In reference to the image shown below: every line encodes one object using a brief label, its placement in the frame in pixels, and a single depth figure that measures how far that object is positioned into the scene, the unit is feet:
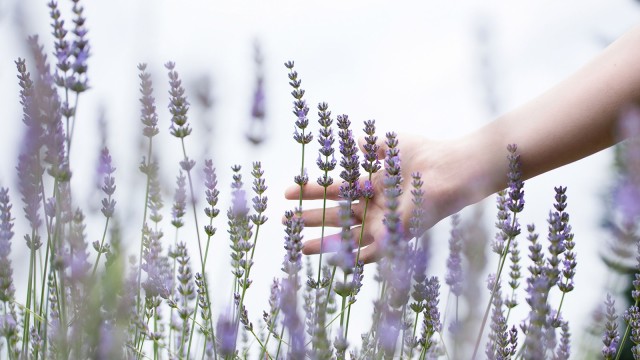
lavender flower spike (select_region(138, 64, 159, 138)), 3.19
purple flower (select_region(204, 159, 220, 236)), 3.36
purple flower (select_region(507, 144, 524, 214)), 3.21
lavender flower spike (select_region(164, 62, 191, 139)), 3.30
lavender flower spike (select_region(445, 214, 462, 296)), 3.51
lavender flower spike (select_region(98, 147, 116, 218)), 3.21
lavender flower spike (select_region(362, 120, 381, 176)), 3.32
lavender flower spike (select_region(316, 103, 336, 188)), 3.40
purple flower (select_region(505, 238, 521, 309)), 3.63
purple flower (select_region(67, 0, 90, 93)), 3.03
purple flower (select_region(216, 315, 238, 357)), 2.87
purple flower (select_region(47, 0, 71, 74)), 3.03
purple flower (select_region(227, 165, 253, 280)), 3.25
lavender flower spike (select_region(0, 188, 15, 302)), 2.99
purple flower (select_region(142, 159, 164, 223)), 3.39
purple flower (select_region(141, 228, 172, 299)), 3.18
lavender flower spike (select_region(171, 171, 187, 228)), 3.38
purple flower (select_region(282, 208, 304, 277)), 3.08
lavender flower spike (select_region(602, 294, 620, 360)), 3.24
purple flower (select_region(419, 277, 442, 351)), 3.19
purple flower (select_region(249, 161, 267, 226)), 3.39
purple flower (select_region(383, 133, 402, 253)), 2.94
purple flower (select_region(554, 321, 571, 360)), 3.30
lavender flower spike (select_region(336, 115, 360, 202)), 3.28
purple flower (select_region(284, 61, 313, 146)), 3.41
